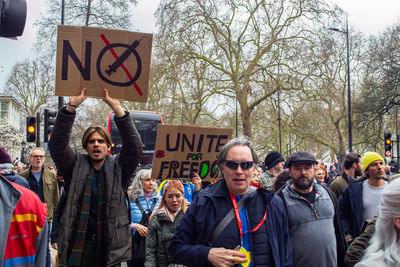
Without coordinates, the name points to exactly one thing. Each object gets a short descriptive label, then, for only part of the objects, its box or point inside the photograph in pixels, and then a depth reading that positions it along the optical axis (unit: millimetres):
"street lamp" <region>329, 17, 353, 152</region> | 21500
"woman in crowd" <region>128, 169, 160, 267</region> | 4965
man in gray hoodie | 3721
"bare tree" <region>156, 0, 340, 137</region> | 19172
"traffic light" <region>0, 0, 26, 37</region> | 2998
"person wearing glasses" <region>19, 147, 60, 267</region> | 7387
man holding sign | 3412
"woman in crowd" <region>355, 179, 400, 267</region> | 1978
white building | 51312
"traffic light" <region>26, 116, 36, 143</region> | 13586
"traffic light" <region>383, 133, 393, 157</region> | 21708
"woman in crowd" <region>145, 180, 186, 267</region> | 4234
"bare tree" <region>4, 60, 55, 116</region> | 46500
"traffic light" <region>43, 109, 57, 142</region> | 12466
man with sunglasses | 2564
